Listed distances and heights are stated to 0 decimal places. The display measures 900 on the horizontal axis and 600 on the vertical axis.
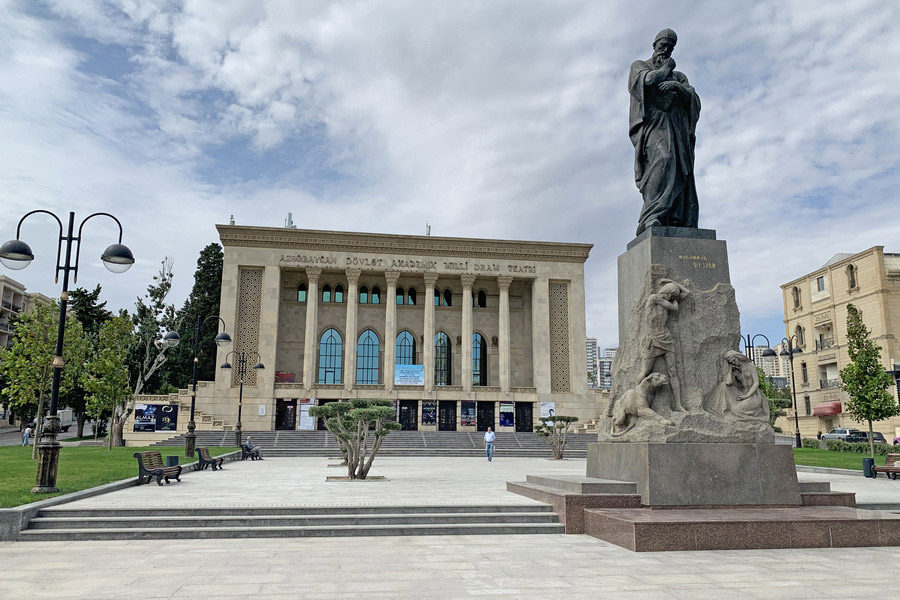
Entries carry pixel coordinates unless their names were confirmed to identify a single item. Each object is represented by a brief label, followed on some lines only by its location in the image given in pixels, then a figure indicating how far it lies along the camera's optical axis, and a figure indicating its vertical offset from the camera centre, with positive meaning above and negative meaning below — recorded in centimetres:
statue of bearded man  1183 +493
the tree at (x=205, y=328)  4997 +569
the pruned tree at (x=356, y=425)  1738 -68
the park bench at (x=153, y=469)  1533 -162
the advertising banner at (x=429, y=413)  4588 -80
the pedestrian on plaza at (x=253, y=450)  2850 -214
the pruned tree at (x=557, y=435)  3198 -171
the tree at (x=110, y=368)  2967 +151
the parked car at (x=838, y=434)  4362 -215
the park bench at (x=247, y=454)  2823 -227
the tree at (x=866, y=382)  2784 +86
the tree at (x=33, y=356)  2545 +179
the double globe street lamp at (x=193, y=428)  2486 -100
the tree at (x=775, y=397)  4519 +42
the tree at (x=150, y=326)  4662 +549
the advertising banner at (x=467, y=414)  4628 -87
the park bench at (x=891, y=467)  1872 -189
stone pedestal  960 -108
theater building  4575 +573
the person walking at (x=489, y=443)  3047 -191
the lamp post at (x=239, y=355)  4473 +317
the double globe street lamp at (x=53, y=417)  1100 -26
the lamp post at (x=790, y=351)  3010 +238
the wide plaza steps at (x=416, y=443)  3547 -243
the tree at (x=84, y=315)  4837 +668
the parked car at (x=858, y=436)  4197 -224
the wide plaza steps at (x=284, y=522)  950 -183
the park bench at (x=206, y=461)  2159 -198
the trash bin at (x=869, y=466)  1934 -189
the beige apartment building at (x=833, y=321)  4472 +611
